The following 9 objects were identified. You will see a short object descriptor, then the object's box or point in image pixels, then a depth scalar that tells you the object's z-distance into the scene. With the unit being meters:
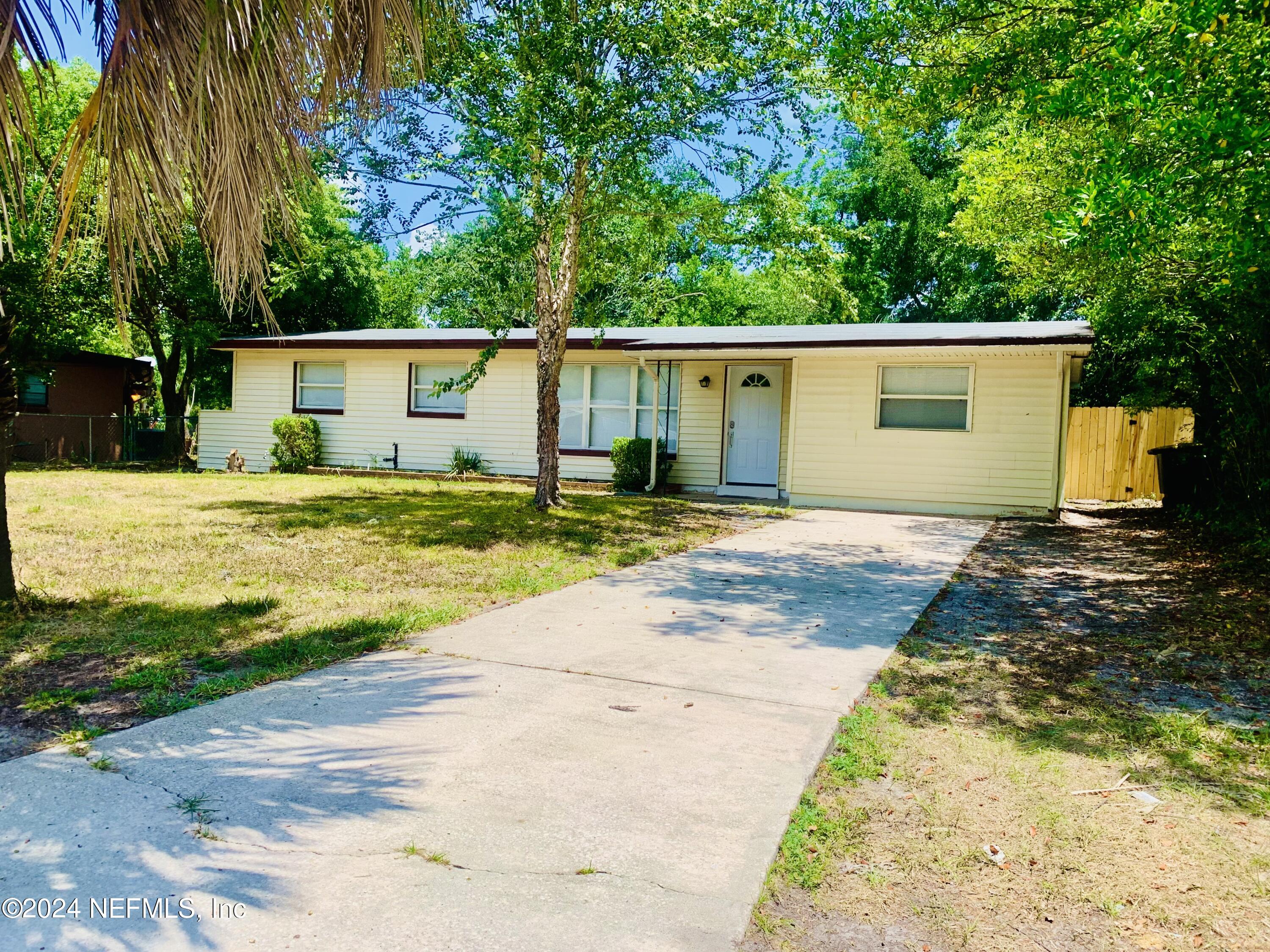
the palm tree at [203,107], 3.48
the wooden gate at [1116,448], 17.91
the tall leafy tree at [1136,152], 5.82
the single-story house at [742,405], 13.31
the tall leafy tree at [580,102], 9.43
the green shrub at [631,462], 15.95
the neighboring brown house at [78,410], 22.86
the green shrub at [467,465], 18.05
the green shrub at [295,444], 18.98
